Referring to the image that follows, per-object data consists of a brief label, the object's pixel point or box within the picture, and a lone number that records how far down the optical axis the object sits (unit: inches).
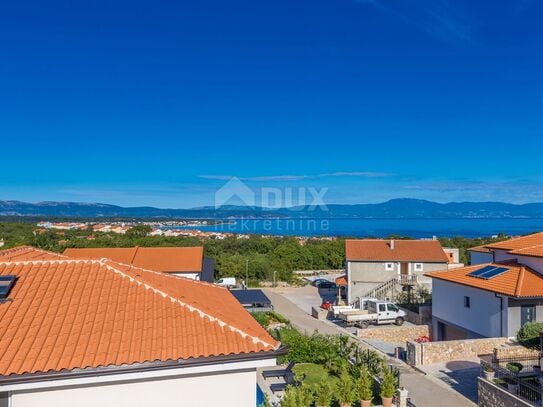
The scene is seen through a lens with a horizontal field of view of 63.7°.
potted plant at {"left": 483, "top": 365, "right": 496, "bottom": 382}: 509.7
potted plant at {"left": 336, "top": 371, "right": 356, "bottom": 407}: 412.8
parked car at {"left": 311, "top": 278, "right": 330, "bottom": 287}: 1663.1
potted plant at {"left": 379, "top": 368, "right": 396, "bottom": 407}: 445.1
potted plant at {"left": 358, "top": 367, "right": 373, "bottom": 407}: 424.5
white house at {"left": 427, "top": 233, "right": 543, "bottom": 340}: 708.0
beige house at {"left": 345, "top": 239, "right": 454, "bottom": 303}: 1290.6
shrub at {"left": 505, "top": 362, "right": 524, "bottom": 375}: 532.9
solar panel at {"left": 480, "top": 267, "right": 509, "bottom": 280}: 788.0
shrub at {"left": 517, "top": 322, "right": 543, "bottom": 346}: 667.4
